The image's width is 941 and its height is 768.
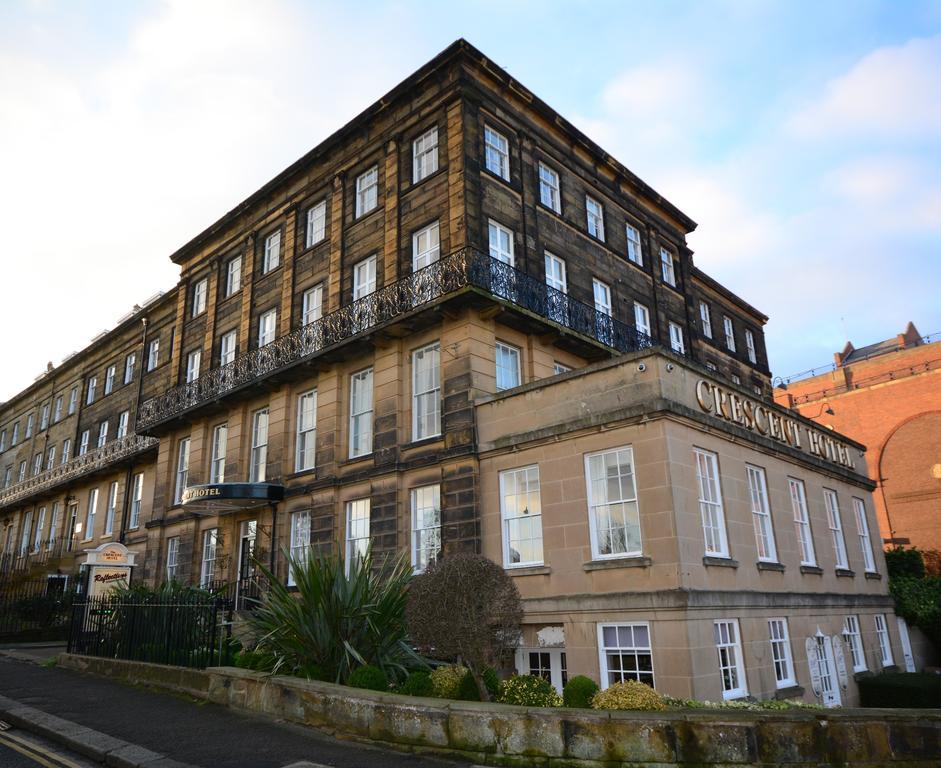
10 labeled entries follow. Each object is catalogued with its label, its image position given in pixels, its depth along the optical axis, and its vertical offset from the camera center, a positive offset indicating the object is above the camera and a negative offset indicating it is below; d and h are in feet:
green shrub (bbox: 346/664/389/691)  32.40 -2.91
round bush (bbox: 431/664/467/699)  32.50 -3.16
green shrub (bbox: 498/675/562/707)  30.32 -3.53
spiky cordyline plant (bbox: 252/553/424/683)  34.81 -0.44
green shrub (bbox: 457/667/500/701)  32.24 -3.37
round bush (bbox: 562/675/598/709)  30.70 -3.58
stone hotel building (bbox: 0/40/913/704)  45.70 +15.62
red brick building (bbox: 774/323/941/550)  129.70 +30.44
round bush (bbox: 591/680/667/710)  27.25 -3.46
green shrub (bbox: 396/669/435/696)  32.09 -3.25
